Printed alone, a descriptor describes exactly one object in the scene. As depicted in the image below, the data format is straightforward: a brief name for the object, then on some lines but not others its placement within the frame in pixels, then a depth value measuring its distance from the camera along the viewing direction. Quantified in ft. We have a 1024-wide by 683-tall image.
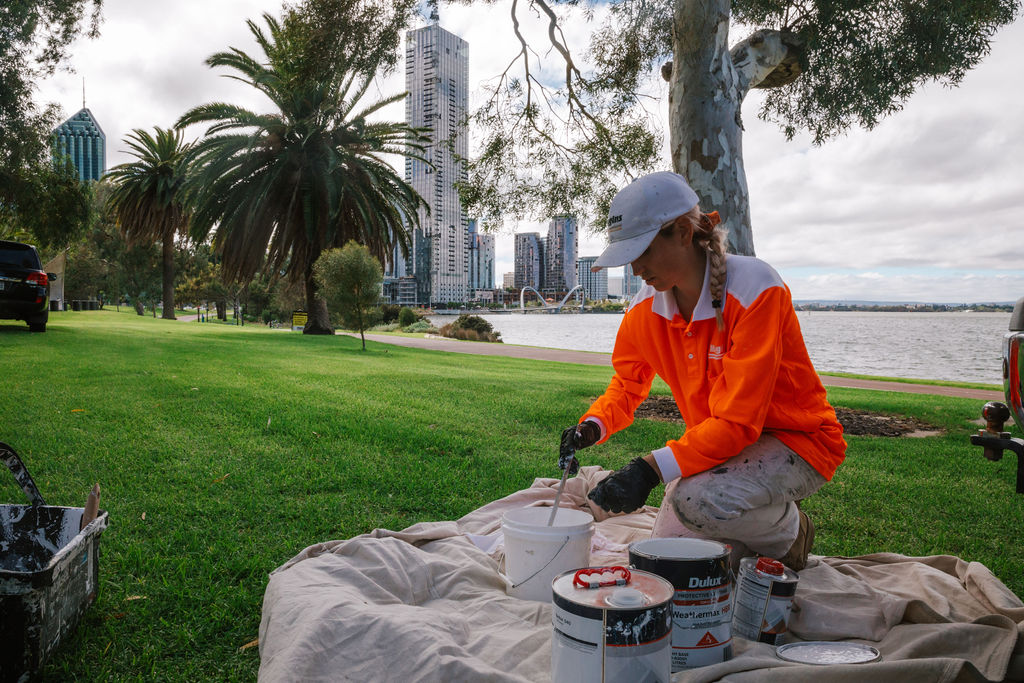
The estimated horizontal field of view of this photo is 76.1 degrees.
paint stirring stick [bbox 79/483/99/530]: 7.76
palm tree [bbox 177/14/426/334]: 66.44
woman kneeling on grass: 7.76
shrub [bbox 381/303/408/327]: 141.64
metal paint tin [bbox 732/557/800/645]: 7.30
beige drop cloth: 6.65
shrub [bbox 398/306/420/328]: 133.08
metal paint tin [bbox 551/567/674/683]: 5.31
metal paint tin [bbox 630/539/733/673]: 6.40
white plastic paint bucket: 8.53
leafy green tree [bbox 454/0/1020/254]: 23.07
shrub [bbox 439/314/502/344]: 104.22
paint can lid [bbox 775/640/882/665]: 6.72
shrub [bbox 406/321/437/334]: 120.67
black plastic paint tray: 6.36
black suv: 40.86
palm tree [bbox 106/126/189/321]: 93.04
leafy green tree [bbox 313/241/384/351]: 55.67
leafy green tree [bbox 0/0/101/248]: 33.27
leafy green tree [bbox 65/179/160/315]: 138.82
